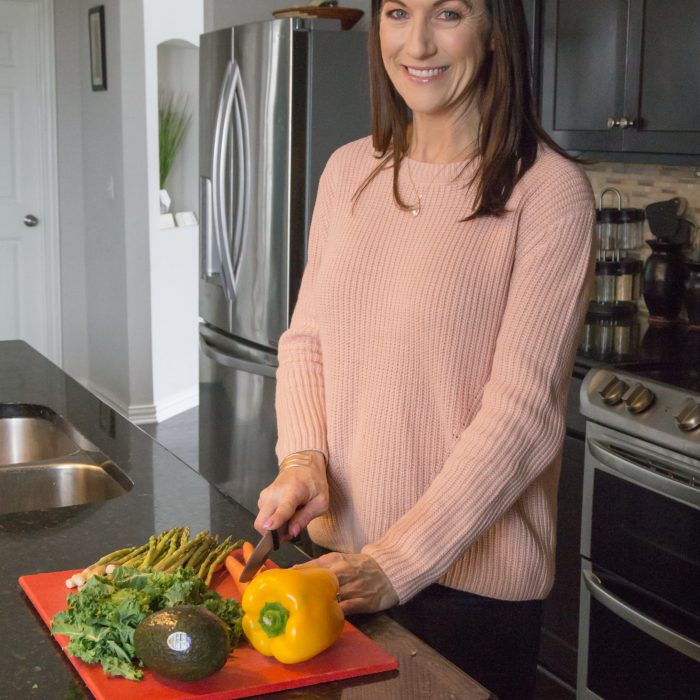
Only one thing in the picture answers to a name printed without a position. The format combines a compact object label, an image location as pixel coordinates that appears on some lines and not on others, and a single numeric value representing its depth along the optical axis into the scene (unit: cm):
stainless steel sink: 208
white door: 638
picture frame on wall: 599
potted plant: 636
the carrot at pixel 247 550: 151
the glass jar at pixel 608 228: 355
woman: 154
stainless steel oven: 260
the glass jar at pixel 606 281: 349
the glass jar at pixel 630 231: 354
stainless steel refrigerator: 382
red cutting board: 118
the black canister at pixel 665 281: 336
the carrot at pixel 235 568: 143
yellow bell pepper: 122
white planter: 640
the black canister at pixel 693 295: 327
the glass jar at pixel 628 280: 350
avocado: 116
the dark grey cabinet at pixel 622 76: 297
